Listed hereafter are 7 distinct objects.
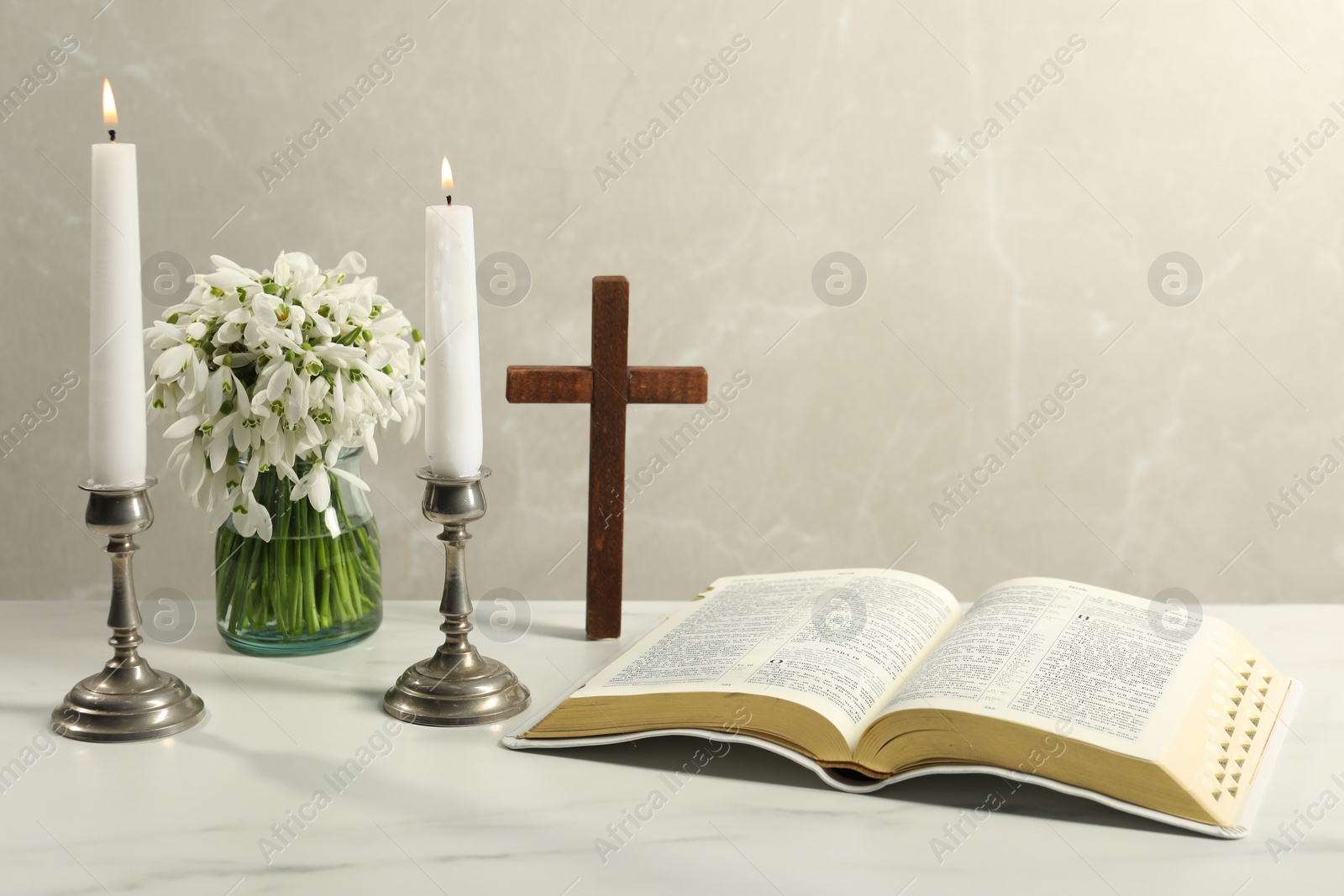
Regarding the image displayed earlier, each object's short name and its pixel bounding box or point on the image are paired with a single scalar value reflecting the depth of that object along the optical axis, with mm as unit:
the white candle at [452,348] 971
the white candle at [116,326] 918
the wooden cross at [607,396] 1244
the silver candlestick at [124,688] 964
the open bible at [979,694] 853
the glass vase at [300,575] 1138
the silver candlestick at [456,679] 1026
